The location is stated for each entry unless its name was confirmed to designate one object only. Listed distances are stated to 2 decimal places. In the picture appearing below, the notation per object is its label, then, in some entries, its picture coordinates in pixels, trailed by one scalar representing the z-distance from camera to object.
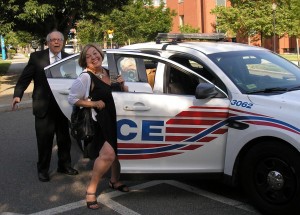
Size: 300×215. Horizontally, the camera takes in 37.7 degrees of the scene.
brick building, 54.31
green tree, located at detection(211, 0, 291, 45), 36.59
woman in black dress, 4.28
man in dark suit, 5.43
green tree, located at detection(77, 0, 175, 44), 42.64
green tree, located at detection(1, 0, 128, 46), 16.72
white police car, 3.91
